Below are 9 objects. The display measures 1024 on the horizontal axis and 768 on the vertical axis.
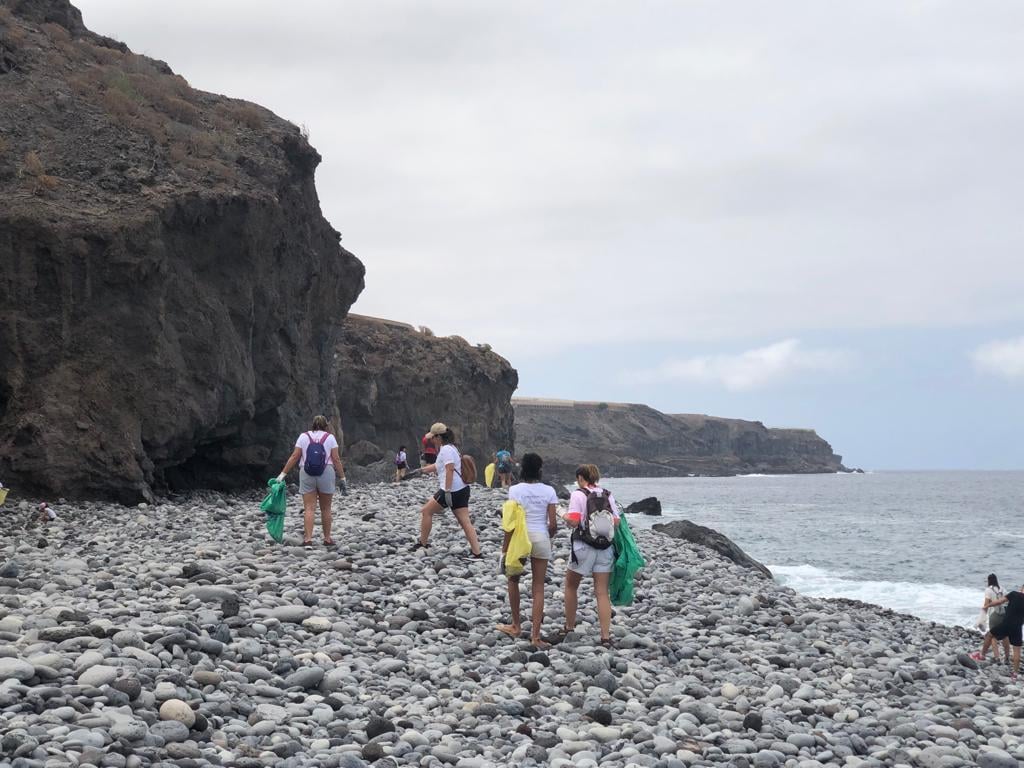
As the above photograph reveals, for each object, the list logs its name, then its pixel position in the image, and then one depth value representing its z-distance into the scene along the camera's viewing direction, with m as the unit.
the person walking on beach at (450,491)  14.73
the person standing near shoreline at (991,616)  16.41
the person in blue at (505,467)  32.16
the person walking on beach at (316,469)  14.60
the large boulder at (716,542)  26.05
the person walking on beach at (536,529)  10.70
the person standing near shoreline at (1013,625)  16.20
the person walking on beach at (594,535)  10.65
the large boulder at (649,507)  54.34
